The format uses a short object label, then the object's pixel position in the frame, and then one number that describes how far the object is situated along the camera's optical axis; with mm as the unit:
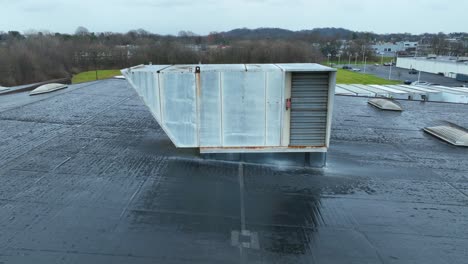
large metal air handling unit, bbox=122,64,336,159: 6383
